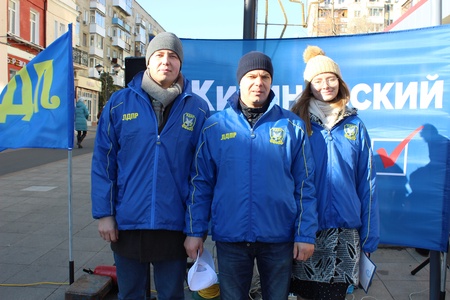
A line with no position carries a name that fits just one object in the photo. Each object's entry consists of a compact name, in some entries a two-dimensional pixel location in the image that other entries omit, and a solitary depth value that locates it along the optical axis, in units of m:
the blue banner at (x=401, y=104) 3.00
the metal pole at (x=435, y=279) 2.95
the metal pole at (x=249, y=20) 3.93
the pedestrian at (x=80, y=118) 14.74
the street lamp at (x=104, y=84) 36.62
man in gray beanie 2.23
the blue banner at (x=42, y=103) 3.30
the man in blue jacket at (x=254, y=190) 2.13
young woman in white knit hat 2.29
